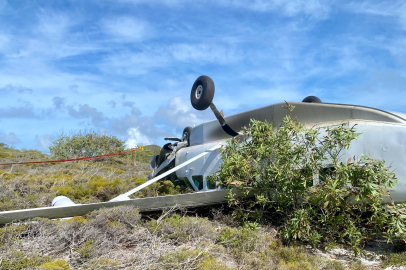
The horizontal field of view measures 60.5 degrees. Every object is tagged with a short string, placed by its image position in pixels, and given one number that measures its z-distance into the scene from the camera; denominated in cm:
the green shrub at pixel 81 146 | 2462
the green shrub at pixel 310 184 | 521
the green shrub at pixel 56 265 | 407
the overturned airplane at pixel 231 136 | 557
